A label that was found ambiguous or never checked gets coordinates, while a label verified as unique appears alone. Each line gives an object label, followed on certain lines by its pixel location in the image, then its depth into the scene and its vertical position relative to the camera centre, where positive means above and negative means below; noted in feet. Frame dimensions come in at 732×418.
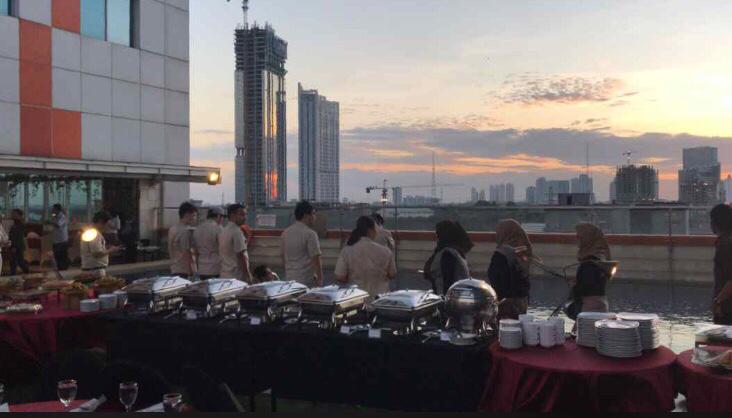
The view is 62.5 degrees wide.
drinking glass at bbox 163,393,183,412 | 8.20 -2.71
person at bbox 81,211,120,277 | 21.01 -1.61
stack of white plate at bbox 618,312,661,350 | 10.89 -2.31
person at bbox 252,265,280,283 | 18.13 -2.12
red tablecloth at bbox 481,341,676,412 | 9.95 -3.02
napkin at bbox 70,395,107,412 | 8.99 -3.00
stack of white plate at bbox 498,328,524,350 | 11.23 -2.51
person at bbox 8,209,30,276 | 41.55 -2.55
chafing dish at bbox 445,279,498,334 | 11.97 -2.04
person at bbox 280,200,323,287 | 18.35 -1.36
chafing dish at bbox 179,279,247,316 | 14.78 -2.26
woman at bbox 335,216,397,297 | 16.26 -1.61
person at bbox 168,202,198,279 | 21.27 -1.47
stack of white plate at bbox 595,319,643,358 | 10.43 -2.37
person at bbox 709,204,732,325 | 14.64 -1.48
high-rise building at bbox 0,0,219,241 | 48.93 +8.62
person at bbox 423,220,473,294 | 16.15 -1.42
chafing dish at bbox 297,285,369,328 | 13.24 -2.22
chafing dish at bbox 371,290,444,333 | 12.41 -2.17
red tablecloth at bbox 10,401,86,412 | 9.13 -3.10
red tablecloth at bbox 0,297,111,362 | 15.48 -3.32
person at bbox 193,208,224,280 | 20.74 -1.54
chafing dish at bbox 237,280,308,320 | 14.07 -2.21
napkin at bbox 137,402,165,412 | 8.97 -3.05
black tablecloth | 11.80 -3.44
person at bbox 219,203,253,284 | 19.85 -1.53
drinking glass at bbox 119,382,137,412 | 8.72 -2.74
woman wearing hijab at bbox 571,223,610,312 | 14.38 -1.72
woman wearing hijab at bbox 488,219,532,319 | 15.03 -1.89
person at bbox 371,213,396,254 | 25.05 -1.29
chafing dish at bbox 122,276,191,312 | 15.66 -2.33
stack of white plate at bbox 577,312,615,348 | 11.20 -2.34
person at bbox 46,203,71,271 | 41.57 -2.32
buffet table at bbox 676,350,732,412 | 9.52 -2.98
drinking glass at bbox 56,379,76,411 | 8.83 -2.74
